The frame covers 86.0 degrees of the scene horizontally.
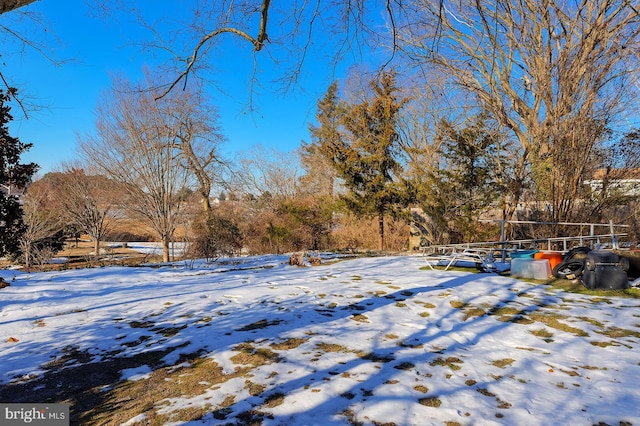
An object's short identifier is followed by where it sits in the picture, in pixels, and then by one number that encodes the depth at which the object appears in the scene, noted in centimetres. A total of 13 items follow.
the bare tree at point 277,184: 2491
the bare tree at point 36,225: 1259
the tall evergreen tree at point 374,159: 1498
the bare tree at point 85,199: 1655
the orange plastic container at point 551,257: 639
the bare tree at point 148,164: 1388
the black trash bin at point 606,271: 532
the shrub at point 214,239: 1266
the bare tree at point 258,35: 275
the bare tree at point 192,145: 1464
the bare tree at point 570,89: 842
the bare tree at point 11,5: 192
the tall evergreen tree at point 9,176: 623
